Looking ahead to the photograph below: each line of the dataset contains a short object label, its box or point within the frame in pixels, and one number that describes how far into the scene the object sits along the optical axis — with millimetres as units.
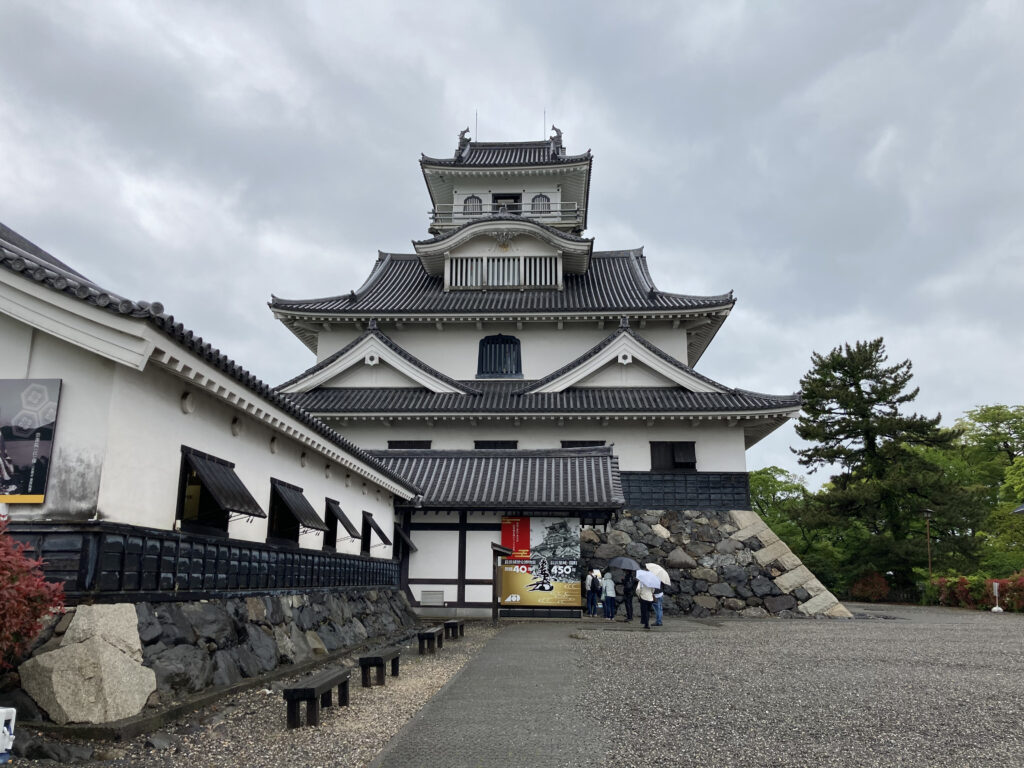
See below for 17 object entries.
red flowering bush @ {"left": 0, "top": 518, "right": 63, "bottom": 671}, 5066
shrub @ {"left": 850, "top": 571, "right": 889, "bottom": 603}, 31266
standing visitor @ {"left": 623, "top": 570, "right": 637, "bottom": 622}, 17922
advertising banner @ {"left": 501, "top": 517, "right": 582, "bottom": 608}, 18297
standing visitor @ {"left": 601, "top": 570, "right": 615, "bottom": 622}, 18297
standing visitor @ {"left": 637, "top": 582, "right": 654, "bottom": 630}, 16062
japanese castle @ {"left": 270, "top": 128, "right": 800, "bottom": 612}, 18531
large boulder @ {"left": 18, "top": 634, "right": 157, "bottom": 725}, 5594
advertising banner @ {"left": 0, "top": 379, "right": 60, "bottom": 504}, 6395
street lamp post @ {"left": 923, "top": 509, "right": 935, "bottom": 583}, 29853
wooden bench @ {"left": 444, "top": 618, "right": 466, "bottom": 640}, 13562
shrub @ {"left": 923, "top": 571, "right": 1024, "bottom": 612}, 23572
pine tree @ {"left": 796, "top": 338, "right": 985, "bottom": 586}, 30281
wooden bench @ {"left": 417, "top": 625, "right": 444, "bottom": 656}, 11359
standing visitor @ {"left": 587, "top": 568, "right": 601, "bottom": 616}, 19625
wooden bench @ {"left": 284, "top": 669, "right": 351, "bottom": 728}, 6277
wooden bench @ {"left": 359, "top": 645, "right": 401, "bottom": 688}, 8516
